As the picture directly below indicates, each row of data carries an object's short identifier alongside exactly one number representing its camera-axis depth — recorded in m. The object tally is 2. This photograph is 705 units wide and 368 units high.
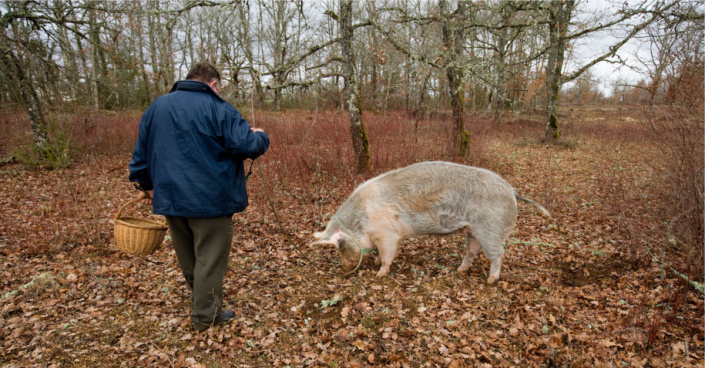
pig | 4.57
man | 3.21
